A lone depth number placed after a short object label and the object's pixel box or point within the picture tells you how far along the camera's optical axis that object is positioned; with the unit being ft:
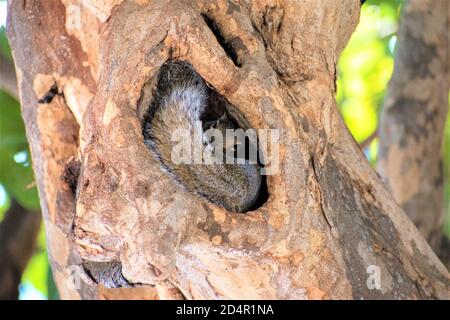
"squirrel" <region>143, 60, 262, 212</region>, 4.62
